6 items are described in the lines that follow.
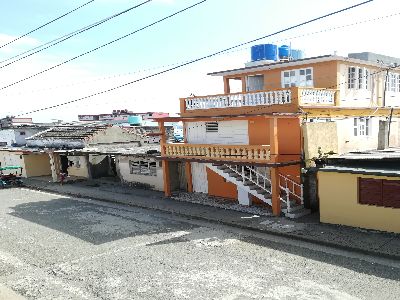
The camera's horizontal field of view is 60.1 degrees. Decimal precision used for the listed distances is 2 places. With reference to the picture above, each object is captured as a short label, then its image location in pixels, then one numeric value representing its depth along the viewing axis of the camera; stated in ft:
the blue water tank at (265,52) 84.53
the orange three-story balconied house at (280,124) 59.88
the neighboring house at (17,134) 161.99
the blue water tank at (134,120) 210.22
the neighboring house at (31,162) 128.98
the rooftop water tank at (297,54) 91.25
